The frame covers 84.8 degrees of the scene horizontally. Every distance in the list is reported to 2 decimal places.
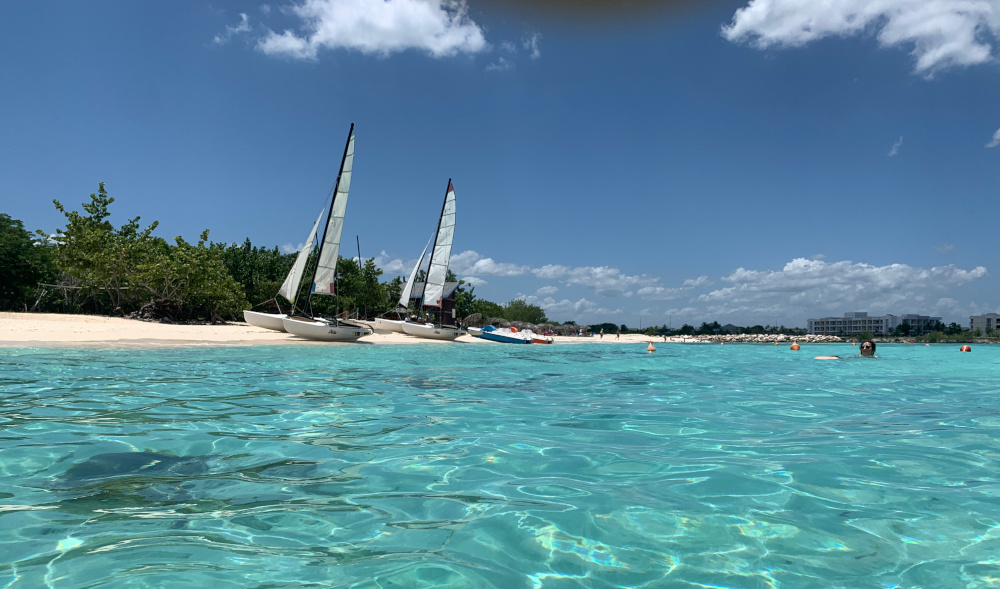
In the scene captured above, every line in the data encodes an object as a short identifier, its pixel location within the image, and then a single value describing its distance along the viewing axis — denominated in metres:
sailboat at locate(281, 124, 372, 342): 30.52
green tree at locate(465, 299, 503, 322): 73.12
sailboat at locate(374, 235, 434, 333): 40.34
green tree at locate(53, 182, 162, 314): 32.47
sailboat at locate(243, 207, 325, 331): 30.14
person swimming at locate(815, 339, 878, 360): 25.89
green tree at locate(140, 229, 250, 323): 33.50
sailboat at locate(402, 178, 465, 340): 40.06
